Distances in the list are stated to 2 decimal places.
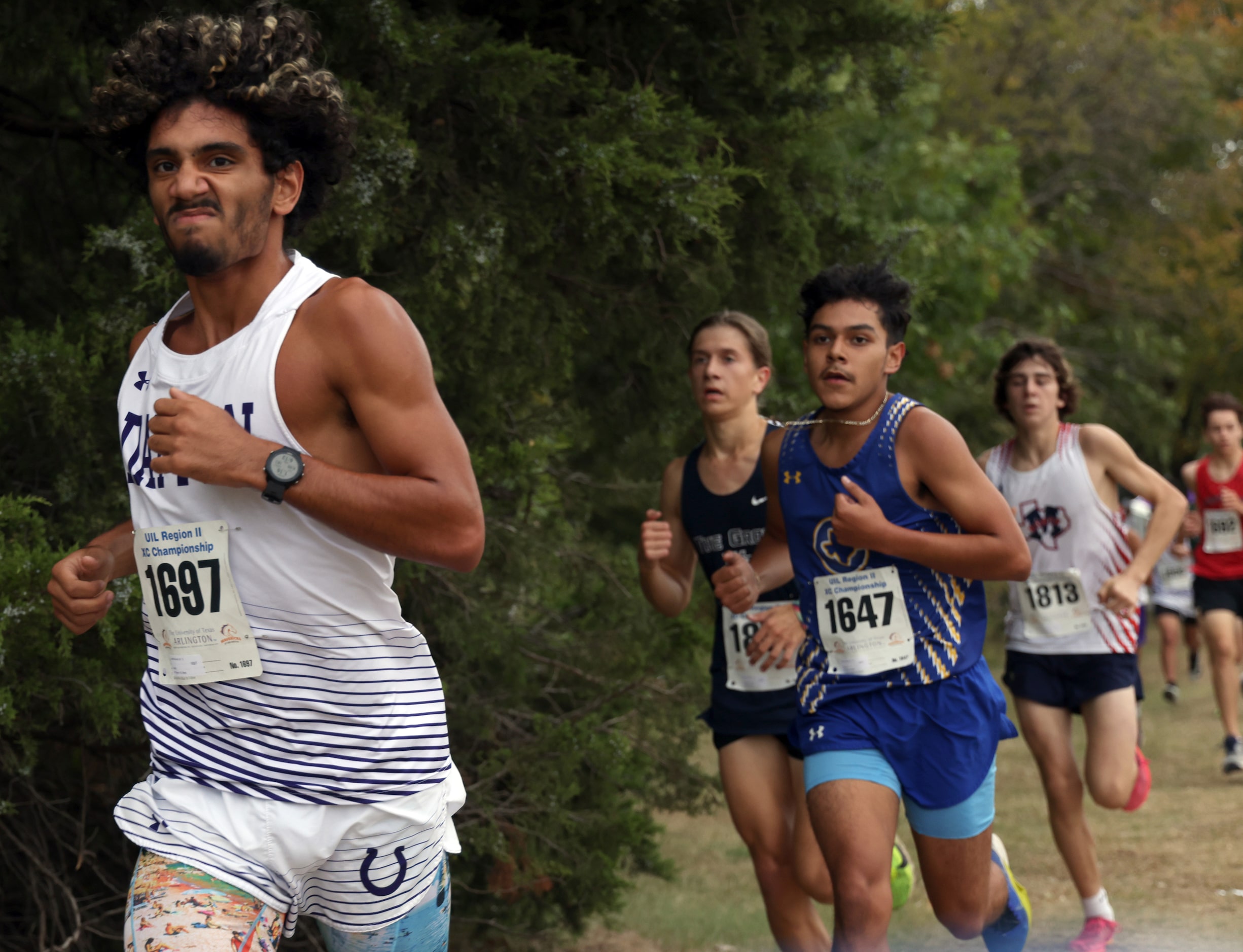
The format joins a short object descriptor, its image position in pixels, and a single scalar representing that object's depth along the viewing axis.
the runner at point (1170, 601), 27.33
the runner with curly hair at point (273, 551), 4.99
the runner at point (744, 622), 9.84
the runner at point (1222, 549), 19.00
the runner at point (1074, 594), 11.76
